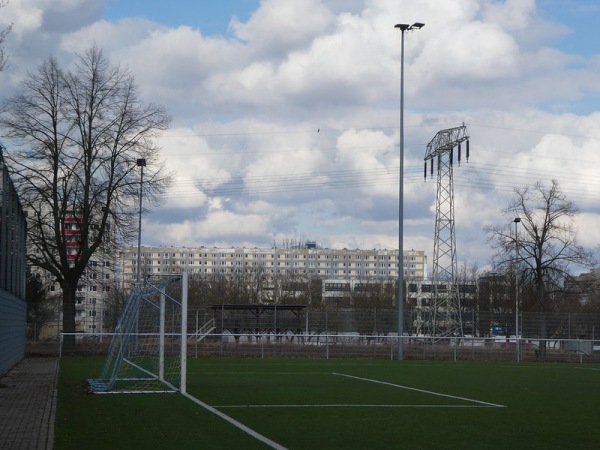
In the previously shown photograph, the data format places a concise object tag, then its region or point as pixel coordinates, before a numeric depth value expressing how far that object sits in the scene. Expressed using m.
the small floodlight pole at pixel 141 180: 45.53
